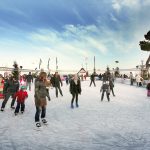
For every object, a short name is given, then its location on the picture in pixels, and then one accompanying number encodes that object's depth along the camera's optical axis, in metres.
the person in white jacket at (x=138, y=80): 17.12
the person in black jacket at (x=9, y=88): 6.53
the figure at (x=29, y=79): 13.35
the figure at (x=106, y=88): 8.82
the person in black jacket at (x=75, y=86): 7.32
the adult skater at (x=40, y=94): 4.77
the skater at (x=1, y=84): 8.86
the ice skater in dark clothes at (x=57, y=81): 9.75
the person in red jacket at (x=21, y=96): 5.86
